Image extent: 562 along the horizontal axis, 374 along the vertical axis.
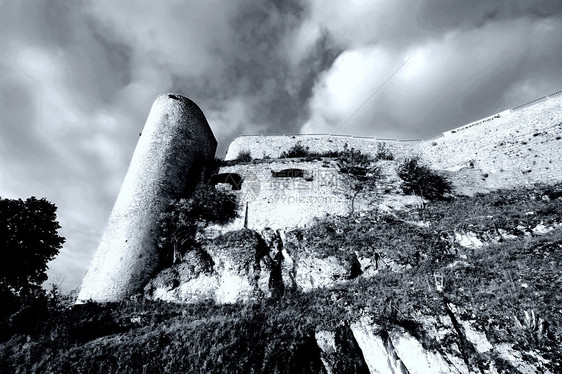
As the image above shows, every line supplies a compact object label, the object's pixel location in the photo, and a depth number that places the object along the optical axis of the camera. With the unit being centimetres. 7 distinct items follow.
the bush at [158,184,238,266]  1285
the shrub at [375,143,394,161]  1931
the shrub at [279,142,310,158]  1936
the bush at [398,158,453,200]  1518
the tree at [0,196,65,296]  1235
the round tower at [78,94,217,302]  1158
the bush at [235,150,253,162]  1784
